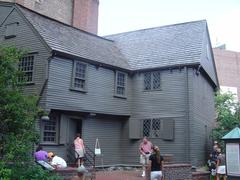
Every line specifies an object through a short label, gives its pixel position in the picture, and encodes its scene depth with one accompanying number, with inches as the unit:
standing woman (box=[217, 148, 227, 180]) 621.9
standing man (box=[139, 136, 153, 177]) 669.9
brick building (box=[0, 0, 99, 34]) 1243.2
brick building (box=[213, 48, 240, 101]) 2316.2
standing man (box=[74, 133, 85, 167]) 686.5
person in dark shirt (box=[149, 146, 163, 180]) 466.3
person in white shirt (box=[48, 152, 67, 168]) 579.1
